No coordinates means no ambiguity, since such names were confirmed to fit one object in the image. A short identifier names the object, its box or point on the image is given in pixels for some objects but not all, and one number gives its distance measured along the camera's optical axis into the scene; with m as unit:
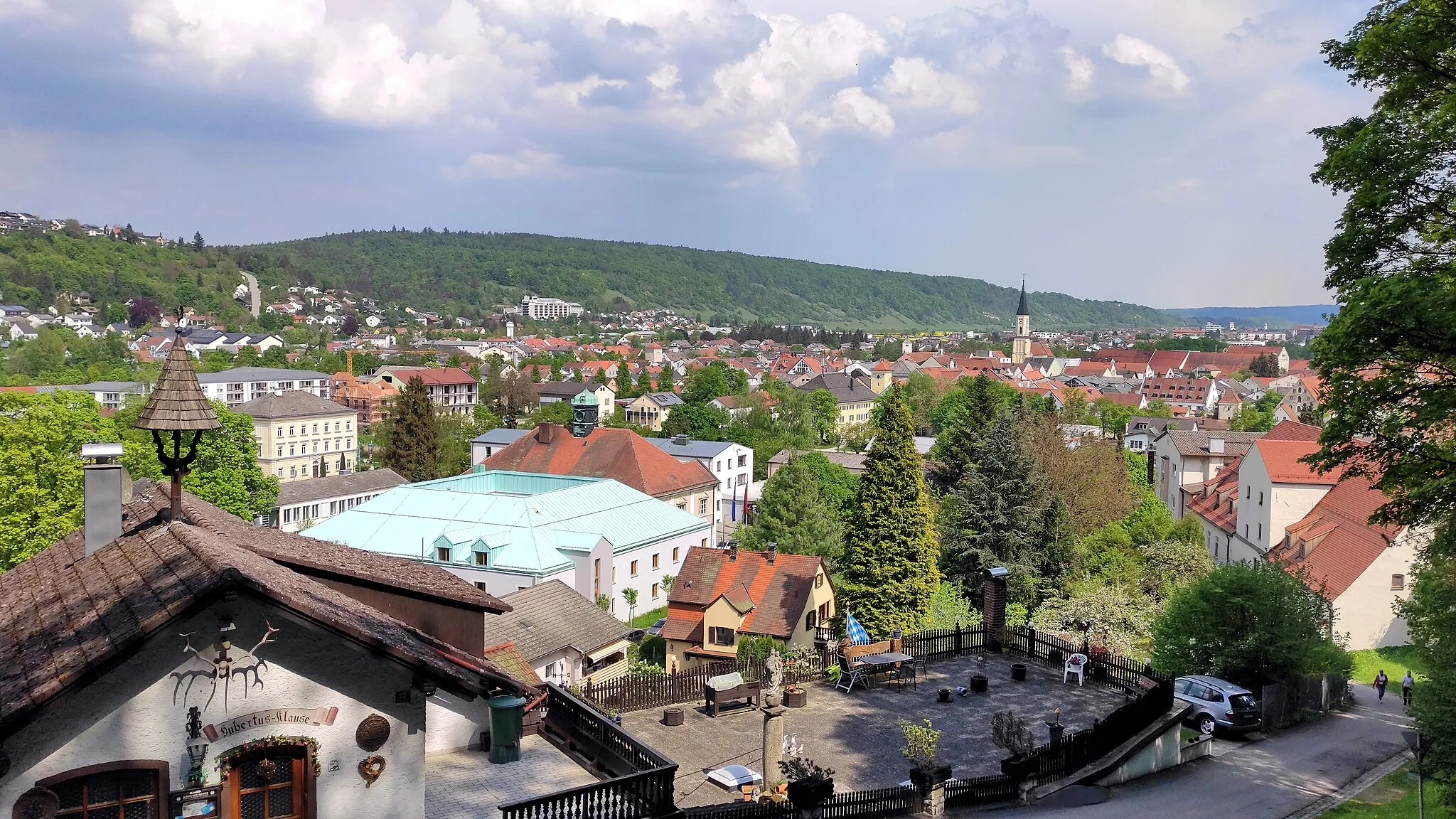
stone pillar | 15.13
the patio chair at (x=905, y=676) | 21.36
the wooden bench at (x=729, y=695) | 19.17
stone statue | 14.98
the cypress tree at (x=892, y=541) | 37.69
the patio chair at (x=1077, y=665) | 21.67
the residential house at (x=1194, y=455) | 61.56
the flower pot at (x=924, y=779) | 14.80
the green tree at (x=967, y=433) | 52.00
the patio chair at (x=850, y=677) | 20.84
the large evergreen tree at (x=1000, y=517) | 41.44
